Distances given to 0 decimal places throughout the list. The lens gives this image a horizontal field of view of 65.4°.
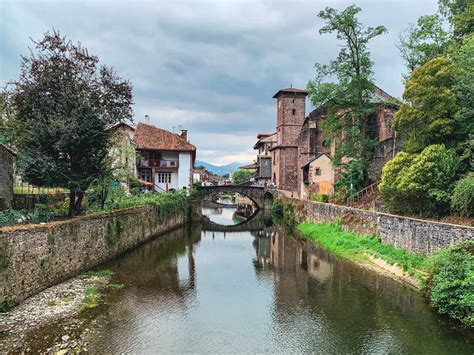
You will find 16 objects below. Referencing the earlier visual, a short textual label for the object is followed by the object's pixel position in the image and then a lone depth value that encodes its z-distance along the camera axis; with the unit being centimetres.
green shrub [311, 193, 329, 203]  3878
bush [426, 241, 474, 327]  1225
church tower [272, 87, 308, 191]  6034
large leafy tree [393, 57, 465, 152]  2027
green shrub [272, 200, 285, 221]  5129
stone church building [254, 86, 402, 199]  3546
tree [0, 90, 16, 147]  2735
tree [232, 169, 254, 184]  11300
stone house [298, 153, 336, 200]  4534
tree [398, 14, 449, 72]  2684
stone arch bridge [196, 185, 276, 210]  5269
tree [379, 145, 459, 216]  1931
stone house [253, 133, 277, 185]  7069
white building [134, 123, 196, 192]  4709
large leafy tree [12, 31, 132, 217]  1831
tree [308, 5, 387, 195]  3072
